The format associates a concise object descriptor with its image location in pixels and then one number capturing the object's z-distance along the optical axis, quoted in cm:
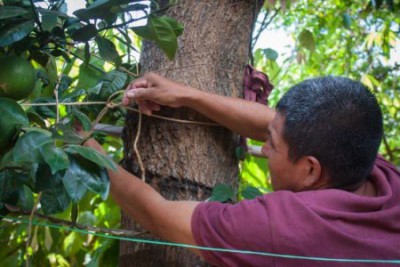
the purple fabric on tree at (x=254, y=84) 136
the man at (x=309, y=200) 98
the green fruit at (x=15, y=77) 102
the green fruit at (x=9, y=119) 94
